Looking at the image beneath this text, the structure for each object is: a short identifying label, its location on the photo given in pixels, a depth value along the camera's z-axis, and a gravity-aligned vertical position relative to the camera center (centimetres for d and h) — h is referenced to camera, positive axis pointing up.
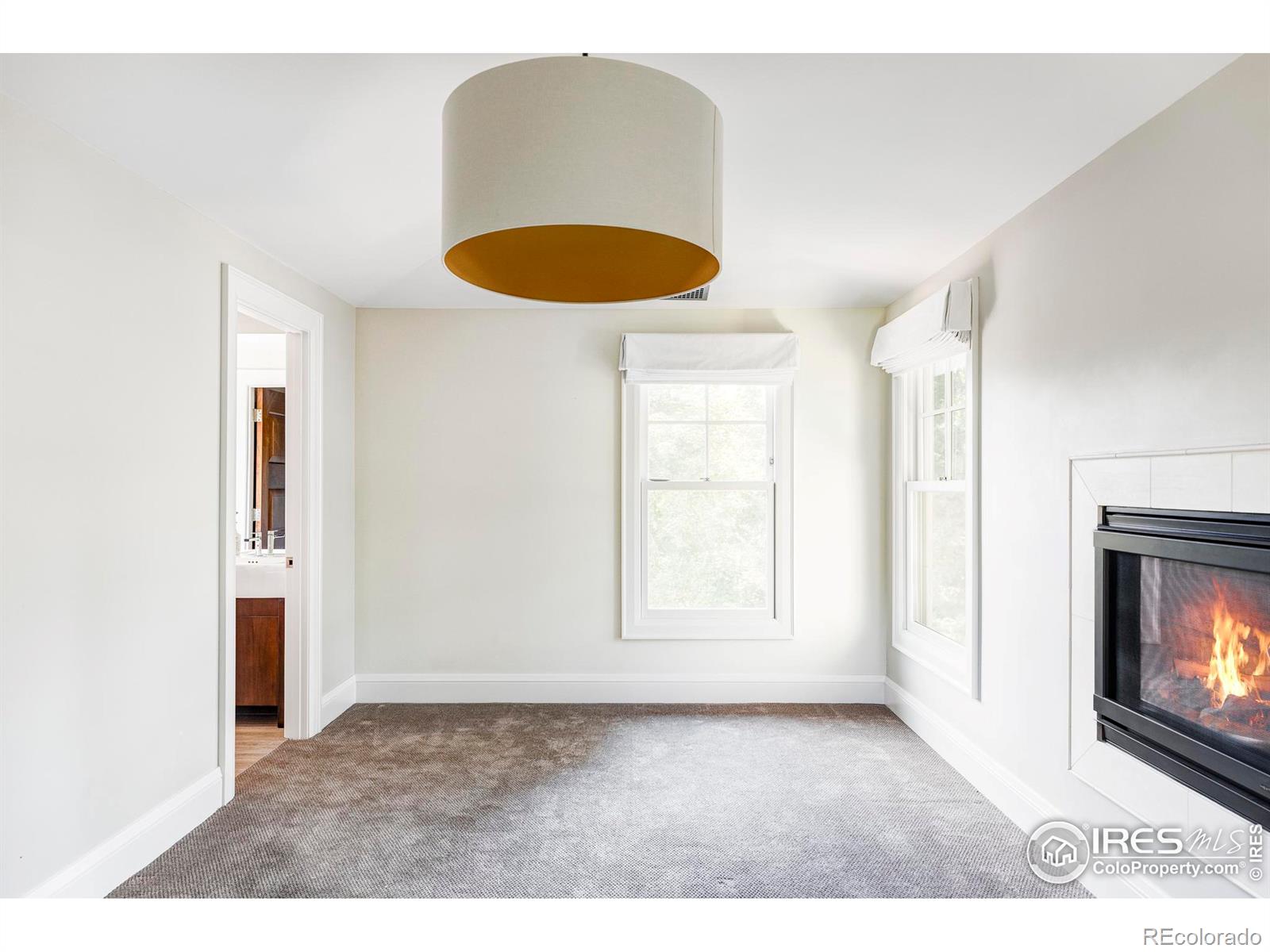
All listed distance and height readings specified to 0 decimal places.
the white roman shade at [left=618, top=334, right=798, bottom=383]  440 +73
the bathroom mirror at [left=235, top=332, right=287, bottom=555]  521 +26
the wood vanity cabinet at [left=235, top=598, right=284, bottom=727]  411 -91
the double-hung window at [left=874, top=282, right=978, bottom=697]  332 -1
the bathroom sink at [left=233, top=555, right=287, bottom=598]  412 -54
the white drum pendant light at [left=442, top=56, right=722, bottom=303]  157 +69
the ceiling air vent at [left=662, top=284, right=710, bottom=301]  414 +102
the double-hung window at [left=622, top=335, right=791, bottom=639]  452 -11
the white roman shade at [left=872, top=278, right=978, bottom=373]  328 +71
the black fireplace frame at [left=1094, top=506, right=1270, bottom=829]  184 -44
